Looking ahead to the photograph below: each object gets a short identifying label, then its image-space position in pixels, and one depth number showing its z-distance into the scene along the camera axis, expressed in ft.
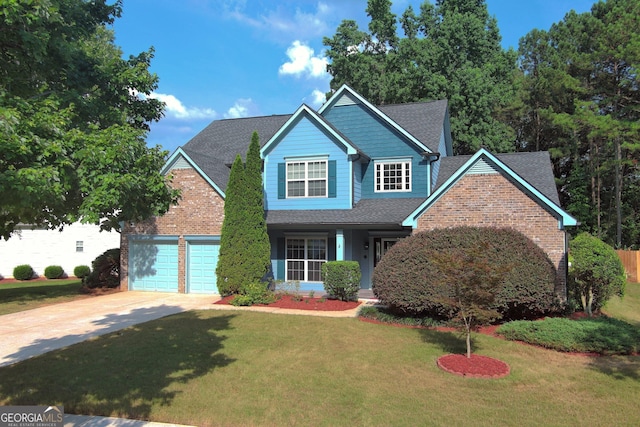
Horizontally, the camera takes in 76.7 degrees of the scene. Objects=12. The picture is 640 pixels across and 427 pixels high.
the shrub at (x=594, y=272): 40.88
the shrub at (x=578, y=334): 30.22
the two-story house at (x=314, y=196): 56.49
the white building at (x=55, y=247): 82.99
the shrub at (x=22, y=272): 80.94
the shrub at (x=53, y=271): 81.92
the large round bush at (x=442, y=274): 36.47
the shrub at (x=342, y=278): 48.14
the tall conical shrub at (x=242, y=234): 51.01
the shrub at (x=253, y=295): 47.91
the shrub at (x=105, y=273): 61.05
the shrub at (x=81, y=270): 79.97
